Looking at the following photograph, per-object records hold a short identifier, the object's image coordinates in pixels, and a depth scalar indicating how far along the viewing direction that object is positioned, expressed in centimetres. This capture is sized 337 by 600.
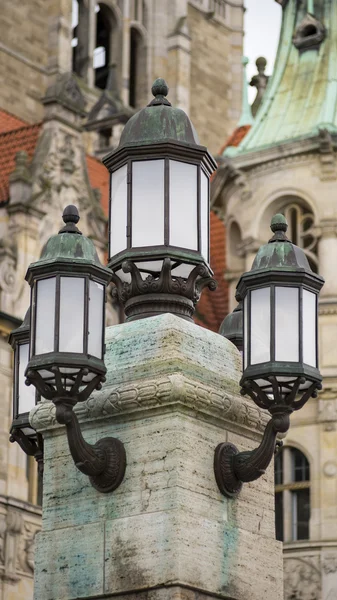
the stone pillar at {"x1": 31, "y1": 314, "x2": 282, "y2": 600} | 1350
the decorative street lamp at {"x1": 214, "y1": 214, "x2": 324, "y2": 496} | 1327
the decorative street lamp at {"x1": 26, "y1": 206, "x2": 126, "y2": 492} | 1300
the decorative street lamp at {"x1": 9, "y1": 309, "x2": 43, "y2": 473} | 1527
